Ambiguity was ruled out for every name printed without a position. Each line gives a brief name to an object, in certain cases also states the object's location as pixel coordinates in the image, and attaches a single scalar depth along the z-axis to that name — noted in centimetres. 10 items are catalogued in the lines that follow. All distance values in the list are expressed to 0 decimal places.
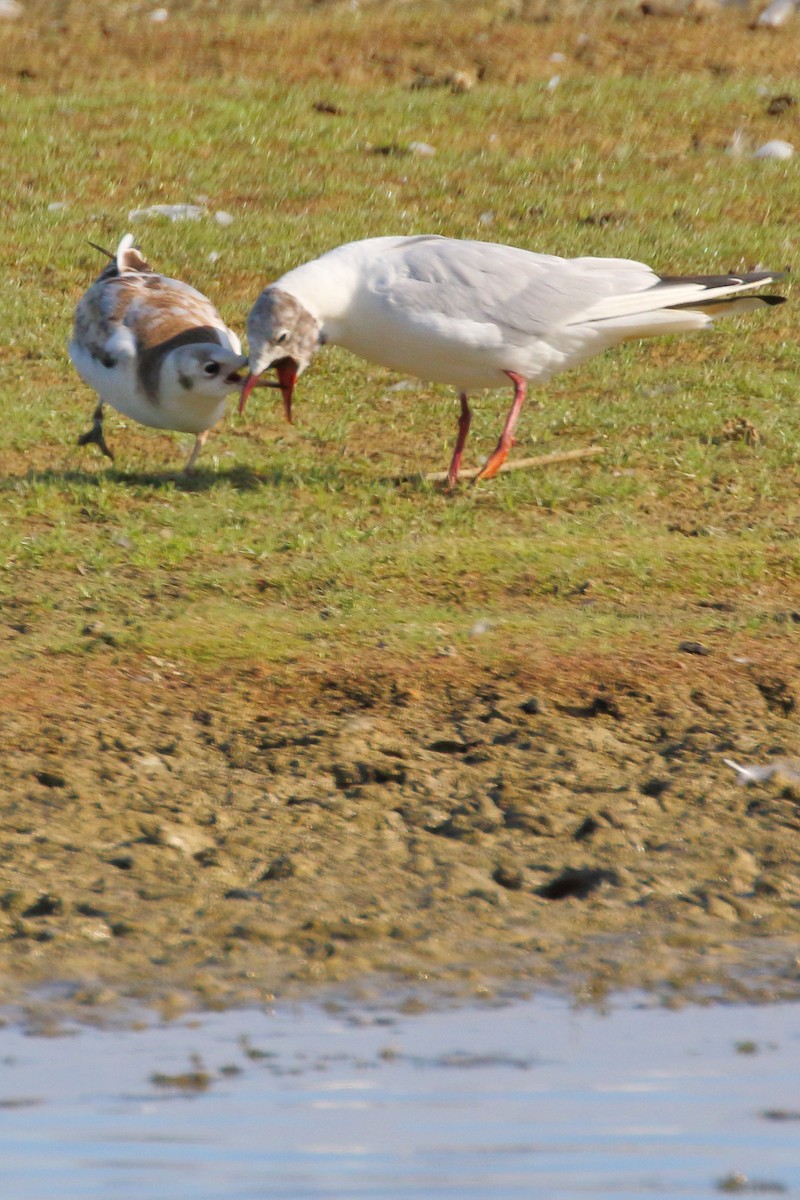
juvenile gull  1506
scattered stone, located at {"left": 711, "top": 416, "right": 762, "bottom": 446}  1717
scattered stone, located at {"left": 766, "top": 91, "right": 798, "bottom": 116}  2794
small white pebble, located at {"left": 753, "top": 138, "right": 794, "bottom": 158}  2641
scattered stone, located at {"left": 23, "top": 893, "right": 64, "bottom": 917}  840
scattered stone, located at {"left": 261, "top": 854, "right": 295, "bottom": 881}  884
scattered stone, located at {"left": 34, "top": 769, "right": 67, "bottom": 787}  985
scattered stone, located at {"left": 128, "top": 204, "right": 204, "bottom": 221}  2333
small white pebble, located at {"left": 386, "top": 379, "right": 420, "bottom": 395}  1887
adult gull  1494
